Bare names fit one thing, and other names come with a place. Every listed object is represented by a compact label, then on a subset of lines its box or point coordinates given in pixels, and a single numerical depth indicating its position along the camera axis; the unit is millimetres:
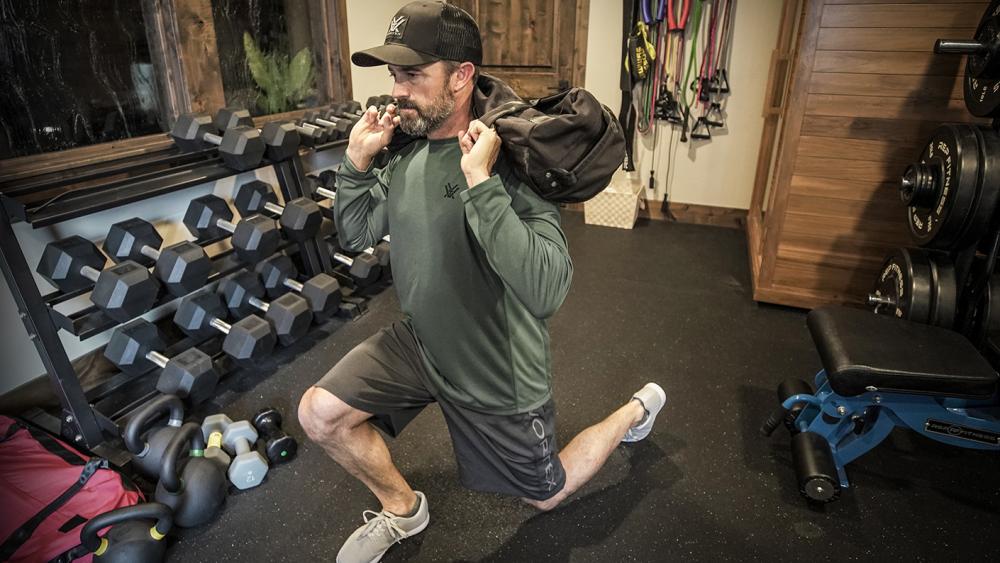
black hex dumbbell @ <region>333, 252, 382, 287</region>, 2793
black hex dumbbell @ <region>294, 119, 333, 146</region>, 2650
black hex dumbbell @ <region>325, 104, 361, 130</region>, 3009
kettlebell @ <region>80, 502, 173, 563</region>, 1381
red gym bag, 1427
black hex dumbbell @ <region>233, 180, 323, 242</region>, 2438
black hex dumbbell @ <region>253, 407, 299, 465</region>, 1834
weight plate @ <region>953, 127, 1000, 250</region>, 1720
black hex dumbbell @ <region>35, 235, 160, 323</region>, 1805
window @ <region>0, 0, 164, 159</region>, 1946
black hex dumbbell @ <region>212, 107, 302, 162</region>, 2363
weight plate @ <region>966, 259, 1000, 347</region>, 1727
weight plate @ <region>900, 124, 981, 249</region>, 1761
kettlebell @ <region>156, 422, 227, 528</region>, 1553
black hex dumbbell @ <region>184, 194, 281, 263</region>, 2230
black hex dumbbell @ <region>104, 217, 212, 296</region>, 1971
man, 1295
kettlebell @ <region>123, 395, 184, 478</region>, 1674
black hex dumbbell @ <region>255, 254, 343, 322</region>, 2436
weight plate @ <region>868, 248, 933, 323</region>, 1859
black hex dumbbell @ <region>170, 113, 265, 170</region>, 2232
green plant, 2922
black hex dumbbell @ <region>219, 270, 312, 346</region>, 2238
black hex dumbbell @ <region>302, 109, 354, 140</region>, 2867
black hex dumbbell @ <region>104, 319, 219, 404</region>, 1947
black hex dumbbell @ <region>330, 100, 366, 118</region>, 3067
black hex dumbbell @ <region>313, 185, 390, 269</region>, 2809
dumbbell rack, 1667
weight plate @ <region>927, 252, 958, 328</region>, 1836
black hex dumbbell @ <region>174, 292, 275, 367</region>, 2094
